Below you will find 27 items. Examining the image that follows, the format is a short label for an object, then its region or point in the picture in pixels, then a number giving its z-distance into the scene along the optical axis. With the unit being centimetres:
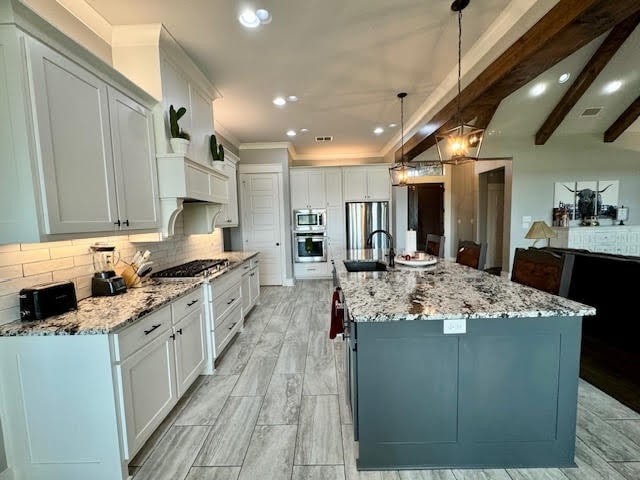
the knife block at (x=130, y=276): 209
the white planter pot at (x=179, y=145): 229
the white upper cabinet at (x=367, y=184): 592
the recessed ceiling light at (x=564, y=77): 414
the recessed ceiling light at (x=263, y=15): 205
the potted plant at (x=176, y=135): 230
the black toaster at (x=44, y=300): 146
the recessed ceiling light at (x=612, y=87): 436
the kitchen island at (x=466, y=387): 143
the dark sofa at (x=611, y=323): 220
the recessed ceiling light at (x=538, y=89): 422
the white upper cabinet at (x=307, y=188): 589
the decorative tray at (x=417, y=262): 255
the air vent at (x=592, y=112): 485
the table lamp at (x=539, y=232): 449
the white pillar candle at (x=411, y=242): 280
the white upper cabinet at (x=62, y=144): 128
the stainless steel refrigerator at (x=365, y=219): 587
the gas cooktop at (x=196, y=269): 252
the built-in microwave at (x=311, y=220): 585
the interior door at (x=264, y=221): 558
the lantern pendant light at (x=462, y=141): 221
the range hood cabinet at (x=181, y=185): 229
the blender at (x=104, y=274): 190
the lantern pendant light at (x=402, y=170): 358
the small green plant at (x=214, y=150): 316
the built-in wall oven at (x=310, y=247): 585
